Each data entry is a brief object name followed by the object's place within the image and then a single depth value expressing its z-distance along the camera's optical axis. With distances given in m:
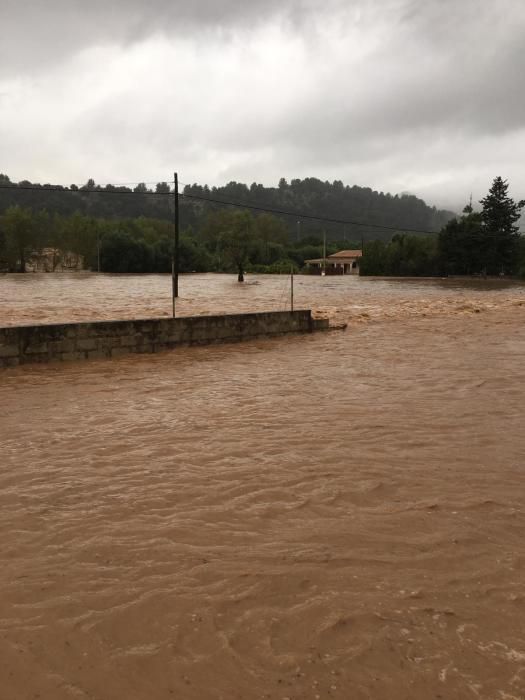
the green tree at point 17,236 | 100.94
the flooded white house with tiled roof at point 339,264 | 112.89
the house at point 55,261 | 111.69
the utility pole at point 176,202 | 33.69
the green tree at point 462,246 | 78.12
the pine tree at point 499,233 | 77.00
